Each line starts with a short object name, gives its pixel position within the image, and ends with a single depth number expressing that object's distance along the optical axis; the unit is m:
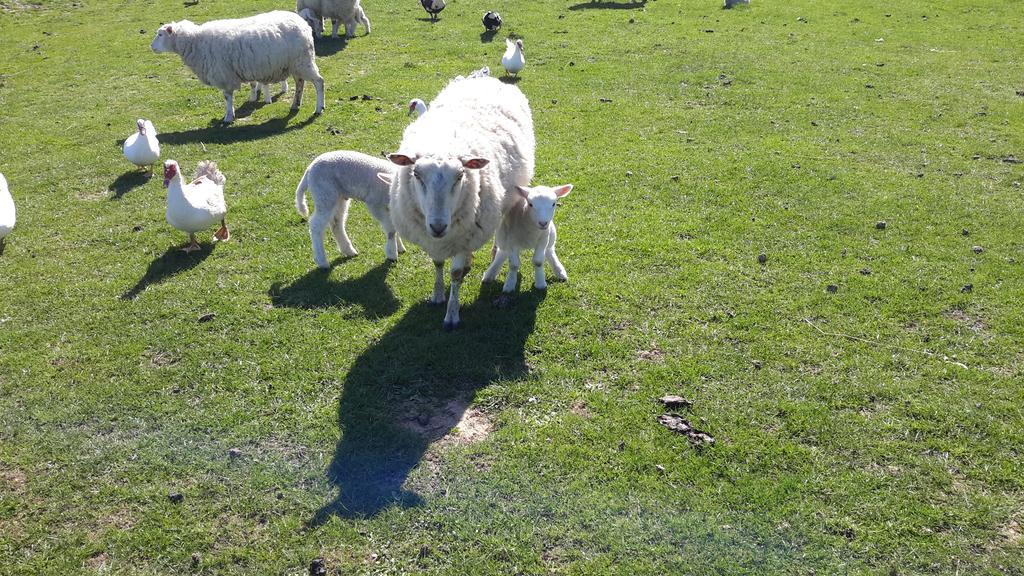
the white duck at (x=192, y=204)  7.57
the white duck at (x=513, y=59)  14.06
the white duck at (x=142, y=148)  9.78
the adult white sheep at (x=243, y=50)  12.23
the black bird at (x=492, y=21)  17.64
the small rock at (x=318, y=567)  4.09
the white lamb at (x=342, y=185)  7.41
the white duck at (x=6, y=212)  7.83
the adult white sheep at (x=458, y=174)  5.56
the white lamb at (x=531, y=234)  6.30
